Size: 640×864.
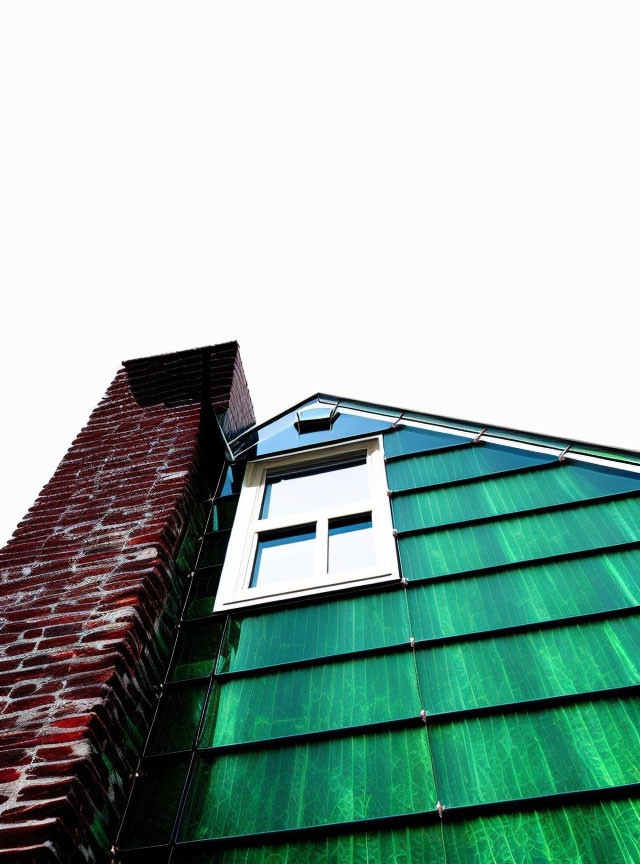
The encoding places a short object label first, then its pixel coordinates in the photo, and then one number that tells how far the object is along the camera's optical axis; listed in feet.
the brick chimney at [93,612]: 9.26
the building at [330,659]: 9.07
